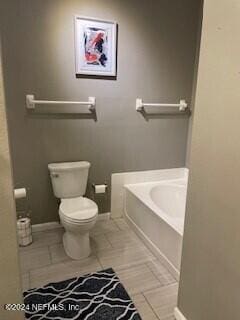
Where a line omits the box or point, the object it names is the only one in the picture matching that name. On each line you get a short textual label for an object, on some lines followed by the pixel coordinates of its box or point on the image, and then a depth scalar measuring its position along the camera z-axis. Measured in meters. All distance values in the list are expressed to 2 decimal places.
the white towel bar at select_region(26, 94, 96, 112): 2.35
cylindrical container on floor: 2.40
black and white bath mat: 1.67
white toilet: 2.15
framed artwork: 2.39
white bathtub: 2.04
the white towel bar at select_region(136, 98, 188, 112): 2.77
